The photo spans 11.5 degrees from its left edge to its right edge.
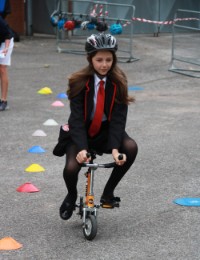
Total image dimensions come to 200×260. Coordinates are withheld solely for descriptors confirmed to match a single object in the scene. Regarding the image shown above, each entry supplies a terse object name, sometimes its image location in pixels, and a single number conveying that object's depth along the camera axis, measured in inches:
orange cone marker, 270.8
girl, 275.6
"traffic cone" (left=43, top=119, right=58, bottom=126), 500.1
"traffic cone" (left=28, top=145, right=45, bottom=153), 423.5
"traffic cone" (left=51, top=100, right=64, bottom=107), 569.4
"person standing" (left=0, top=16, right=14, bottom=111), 514.6
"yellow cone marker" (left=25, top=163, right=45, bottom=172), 382.2
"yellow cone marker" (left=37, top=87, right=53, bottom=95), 623.9
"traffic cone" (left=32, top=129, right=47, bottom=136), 466.6
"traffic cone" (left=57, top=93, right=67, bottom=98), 604.0
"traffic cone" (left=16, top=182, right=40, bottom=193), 344.2
